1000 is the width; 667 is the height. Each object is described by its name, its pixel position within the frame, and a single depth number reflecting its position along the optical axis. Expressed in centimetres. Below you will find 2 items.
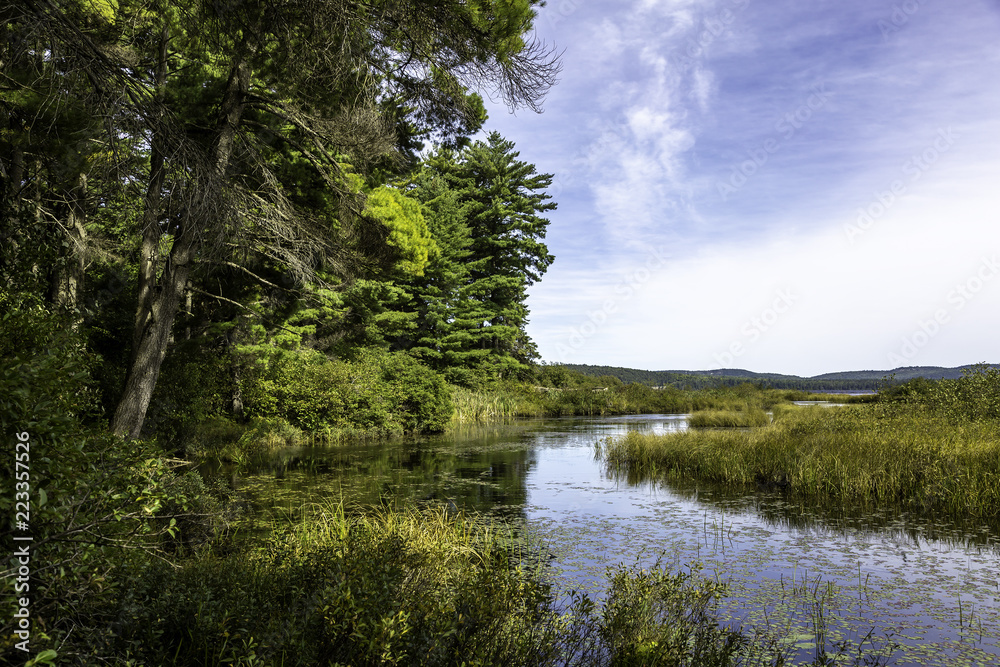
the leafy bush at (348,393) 1733
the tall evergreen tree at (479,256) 3056
